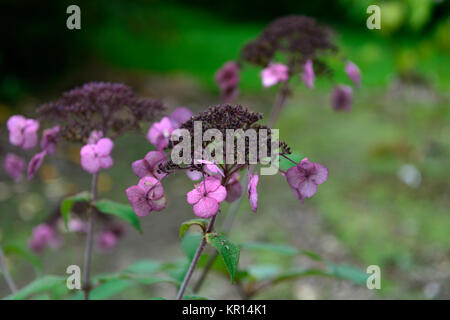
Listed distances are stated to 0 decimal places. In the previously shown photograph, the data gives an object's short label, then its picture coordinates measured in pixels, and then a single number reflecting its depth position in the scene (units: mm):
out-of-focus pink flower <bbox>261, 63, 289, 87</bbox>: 827
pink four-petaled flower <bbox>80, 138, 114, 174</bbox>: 716
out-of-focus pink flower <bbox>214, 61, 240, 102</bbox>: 917
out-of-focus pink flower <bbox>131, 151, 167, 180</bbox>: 692
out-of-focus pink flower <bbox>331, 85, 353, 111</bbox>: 911
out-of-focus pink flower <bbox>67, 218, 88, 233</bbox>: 1048
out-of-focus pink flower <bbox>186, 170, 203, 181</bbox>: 698
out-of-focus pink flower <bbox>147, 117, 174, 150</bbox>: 733
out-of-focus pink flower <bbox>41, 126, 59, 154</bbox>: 760
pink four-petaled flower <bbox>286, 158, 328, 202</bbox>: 669
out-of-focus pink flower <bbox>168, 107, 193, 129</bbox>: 757
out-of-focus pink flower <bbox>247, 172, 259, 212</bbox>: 651
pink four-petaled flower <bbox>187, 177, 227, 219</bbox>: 656
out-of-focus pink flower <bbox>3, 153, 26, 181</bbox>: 803
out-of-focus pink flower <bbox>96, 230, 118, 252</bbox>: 996
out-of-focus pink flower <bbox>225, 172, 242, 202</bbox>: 697
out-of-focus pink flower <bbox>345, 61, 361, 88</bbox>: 864
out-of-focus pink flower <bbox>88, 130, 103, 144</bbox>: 743
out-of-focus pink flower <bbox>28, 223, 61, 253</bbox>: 1006
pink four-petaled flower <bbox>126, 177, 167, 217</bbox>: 672
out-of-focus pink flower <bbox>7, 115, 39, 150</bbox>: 763
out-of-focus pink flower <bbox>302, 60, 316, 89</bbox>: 817
